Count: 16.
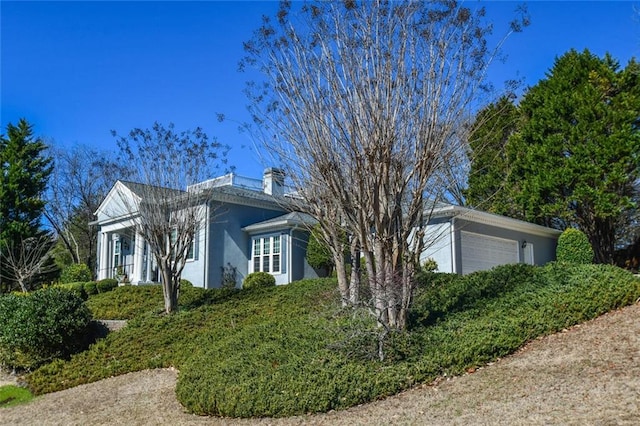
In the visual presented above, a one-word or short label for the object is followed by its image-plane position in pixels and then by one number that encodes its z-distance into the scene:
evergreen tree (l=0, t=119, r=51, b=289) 27.09
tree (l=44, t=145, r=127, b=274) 34.66
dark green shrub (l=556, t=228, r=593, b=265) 19.97
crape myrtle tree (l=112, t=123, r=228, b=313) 16.14
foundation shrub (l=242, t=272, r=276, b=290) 20.59
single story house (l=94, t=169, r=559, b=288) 20.27
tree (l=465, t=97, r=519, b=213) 24.11
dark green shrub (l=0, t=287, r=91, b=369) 13.42
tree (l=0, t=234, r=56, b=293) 25.56
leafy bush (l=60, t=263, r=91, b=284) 25.57
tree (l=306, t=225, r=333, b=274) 21.45
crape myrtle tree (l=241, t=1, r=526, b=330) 9.07
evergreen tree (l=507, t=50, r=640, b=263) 19.84
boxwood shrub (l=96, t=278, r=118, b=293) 22.97
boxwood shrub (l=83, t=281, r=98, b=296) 22.77
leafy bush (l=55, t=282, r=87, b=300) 21.64
